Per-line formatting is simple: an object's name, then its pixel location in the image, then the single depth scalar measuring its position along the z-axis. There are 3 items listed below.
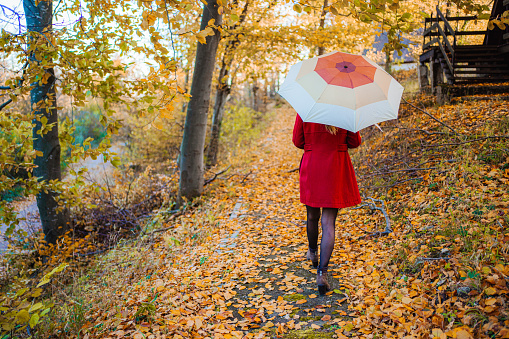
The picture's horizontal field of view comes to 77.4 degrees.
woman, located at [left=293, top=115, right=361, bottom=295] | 3.26
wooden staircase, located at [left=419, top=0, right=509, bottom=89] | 9.32
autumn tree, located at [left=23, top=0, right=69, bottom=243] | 5.99
